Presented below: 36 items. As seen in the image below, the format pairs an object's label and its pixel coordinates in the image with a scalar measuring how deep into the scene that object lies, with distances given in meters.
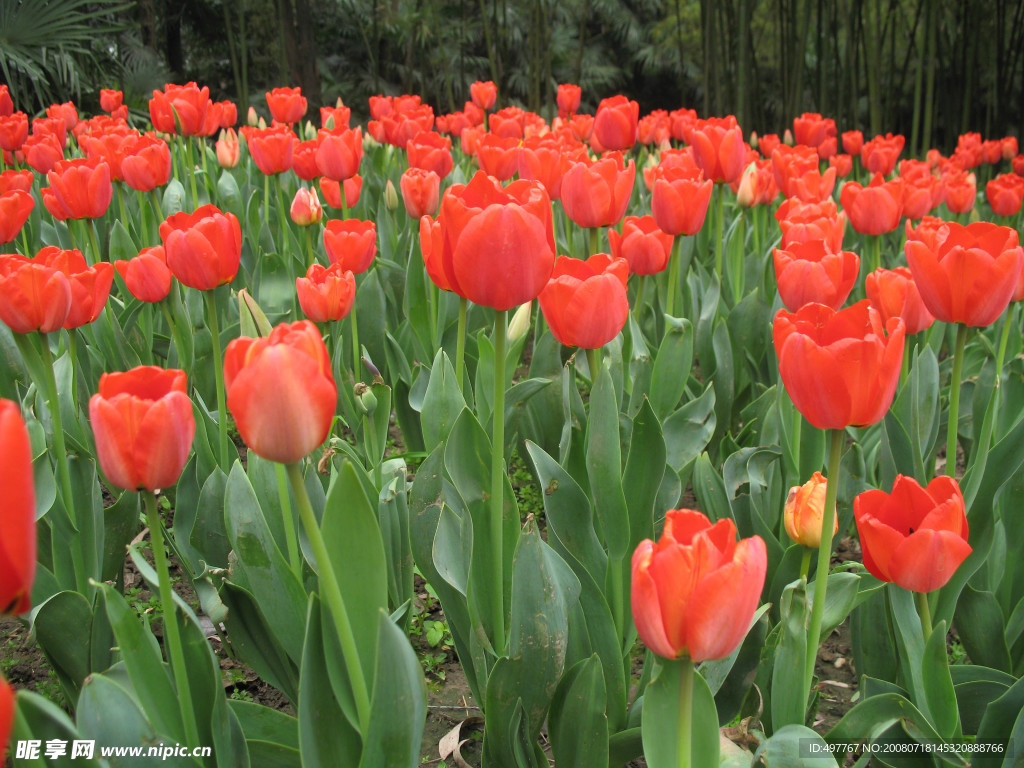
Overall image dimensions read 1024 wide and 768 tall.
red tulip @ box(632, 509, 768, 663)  0.61
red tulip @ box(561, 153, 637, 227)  1.51
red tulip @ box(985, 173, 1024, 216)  2.80
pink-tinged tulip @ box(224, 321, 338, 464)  0.63
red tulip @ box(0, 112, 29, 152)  2.76
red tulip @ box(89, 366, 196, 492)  0.71
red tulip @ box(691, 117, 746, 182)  2.03
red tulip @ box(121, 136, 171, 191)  2.13
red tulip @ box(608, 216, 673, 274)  1.70
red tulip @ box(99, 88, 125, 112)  4.00
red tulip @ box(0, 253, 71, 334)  1.10
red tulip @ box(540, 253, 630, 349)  1.11
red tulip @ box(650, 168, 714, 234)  1.62
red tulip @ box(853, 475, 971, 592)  0.84
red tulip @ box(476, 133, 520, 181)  2.21
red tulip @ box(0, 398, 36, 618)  0.41
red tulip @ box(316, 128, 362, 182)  2.19
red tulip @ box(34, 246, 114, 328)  1.21
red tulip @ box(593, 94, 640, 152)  2.57
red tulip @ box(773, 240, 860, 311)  1.30
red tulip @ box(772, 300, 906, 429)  0.79
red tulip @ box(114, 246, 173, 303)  1.51
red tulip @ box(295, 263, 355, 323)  1.35
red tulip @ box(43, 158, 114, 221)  1.81
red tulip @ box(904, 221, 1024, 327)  1.09
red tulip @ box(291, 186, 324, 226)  2.01
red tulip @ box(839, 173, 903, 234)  1.97
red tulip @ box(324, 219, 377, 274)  1.59
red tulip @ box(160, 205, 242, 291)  1.23
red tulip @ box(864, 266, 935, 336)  1.30
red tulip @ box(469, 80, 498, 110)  4.21
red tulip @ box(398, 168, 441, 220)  1.90
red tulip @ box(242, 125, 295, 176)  2.53
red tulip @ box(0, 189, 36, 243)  1.63
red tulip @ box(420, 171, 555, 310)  0.84
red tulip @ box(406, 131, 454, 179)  2.36
